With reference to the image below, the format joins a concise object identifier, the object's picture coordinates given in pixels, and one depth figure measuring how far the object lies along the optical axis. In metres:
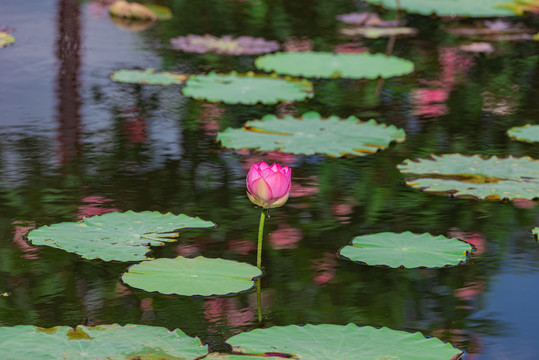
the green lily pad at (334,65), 9.94
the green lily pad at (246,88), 8.80
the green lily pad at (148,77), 9.40
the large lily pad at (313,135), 7.27
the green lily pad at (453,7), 13.29
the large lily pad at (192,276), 4.57
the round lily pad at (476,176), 6.26
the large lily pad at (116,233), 5.03
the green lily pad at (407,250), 5.07
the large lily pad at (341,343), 3.80
